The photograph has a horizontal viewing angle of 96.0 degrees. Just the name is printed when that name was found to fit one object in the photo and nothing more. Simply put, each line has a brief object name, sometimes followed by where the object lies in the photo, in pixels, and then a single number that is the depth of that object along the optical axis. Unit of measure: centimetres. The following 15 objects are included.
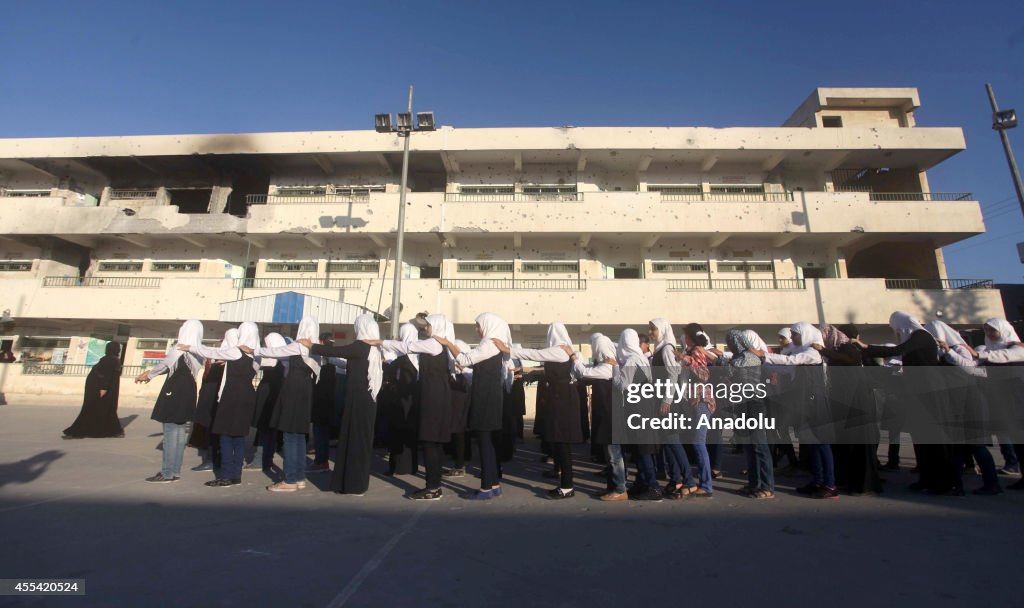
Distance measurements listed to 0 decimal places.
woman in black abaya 830
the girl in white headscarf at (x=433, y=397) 452
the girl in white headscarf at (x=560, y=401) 465
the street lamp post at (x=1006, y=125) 1266
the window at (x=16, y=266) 1967
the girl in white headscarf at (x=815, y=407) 462
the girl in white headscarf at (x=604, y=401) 459
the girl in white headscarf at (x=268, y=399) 557
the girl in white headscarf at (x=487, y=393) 466
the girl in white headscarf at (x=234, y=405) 491
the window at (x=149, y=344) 1853
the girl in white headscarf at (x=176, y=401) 493
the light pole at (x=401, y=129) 1244
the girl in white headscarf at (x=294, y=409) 483
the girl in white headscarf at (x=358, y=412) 470
